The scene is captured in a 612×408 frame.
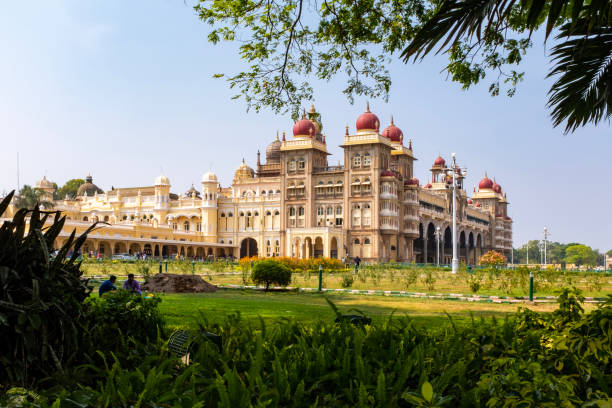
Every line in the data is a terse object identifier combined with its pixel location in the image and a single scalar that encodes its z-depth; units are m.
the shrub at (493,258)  38.44
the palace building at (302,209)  53.91
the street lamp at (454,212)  29.84
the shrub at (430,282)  16.89
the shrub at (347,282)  18.33
